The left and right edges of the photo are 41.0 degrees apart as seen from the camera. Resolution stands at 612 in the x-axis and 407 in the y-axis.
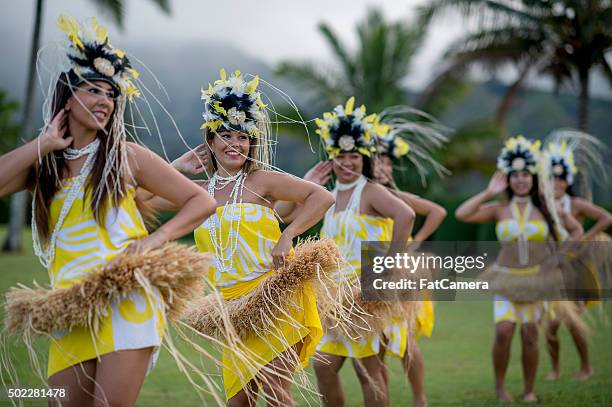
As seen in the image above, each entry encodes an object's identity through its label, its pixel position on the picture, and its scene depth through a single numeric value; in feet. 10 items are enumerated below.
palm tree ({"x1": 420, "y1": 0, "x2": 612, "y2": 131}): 53.93
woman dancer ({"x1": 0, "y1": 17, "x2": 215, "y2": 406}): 9.03
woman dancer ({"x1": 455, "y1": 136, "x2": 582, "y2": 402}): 20.16
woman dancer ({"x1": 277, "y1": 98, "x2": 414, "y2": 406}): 15.66
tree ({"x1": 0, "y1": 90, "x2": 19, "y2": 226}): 132.57
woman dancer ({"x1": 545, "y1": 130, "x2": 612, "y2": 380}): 22.88
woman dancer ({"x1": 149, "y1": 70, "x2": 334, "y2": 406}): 11.89
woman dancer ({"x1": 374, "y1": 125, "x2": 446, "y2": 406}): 18.07
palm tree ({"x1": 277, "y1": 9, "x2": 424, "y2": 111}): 66.03
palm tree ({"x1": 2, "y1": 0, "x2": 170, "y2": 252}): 60.03
